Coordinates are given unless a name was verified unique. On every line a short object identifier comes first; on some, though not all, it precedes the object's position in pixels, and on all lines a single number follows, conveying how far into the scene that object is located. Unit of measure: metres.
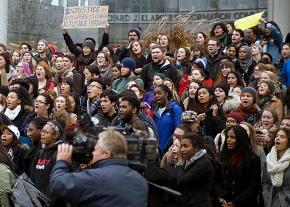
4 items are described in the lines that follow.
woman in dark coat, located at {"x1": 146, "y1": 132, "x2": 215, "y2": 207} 8.22
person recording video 5.67
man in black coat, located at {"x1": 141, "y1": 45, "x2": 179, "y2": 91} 13.16
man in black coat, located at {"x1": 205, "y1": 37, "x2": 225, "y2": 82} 13.62
